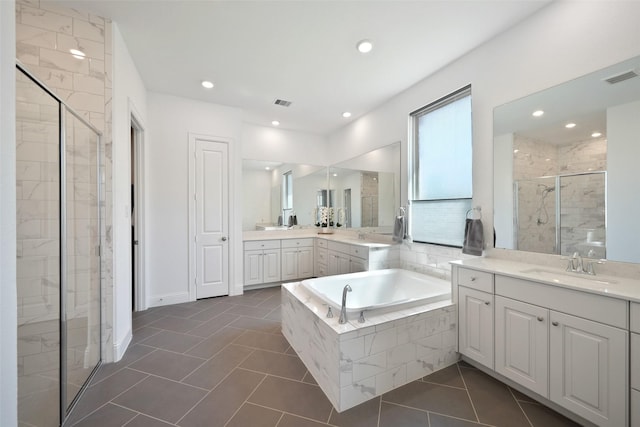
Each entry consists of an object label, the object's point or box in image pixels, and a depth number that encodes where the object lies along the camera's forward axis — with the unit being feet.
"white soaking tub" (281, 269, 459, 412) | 5.46
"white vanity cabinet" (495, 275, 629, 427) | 4.36
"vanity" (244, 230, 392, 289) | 11.73
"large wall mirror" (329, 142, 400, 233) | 11.64
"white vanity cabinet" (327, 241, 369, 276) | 10.87
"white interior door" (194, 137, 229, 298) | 11.87
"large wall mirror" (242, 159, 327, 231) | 14.38
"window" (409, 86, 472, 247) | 8.71
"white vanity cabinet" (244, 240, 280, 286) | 13.17
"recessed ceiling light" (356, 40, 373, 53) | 7.67
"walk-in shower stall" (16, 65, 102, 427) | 4.69
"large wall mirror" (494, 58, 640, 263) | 5.24
